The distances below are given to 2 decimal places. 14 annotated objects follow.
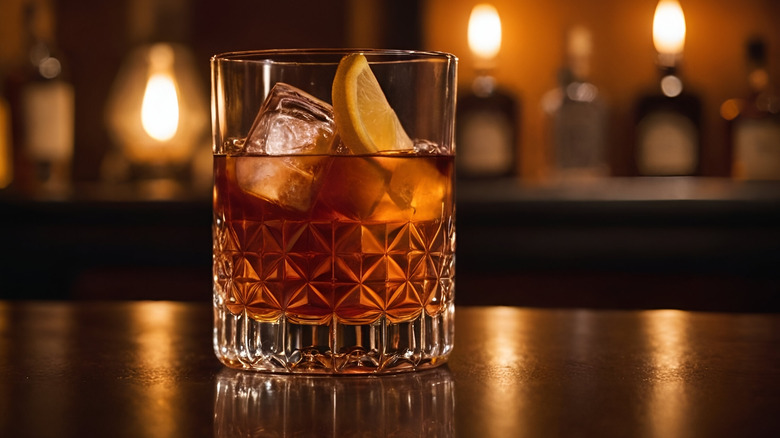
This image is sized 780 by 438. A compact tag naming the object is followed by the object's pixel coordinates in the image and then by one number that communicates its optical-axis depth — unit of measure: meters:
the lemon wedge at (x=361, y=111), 0.71
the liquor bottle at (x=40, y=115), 2.65
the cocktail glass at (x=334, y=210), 0.72
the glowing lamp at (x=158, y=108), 2.88
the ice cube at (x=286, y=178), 0.73
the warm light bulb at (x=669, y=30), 2.52
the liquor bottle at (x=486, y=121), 2.60
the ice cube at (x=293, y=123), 0.74
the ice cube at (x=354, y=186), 0.72
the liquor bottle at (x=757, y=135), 2.46
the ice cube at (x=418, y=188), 0.74
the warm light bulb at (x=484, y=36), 2.63
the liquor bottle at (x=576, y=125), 2.59
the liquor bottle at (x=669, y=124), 2.53
